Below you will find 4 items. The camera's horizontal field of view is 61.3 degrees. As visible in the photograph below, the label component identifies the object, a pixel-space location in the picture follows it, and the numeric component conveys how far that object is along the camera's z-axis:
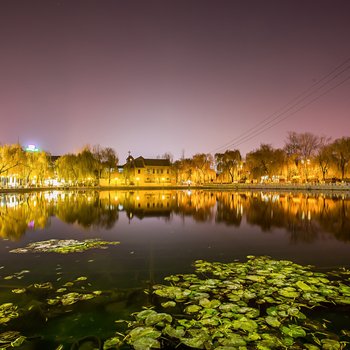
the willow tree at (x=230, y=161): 99.25
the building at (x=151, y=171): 122.00
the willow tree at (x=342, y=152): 74.88
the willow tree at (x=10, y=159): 61.16
